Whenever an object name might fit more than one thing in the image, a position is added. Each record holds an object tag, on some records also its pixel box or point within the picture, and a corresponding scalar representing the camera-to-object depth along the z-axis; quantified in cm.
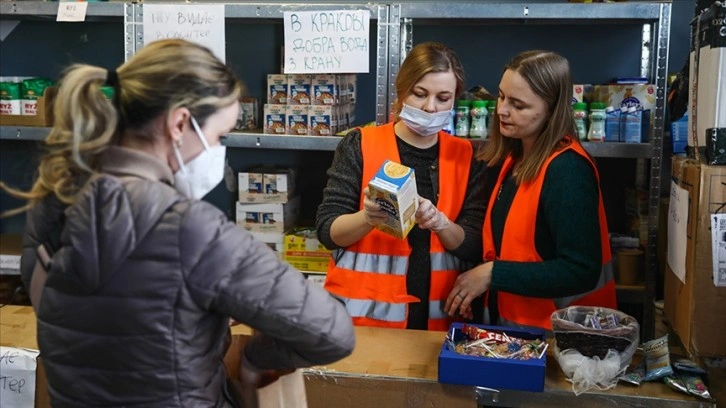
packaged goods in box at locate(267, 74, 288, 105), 299
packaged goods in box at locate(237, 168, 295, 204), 310
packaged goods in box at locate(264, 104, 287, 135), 296
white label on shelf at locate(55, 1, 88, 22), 297
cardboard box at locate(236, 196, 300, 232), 310
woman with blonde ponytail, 112
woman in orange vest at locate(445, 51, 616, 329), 203
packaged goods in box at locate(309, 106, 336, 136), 292
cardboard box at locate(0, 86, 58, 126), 309
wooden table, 177
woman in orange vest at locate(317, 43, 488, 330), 224
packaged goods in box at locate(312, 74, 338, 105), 294
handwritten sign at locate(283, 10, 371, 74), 275
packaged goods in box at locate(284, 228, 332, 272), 304
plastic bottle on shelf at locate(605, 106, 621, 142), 274
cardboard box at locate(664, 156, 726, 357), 187
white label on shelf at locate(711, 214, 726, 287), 186
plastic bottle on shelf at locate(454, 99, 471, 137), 281
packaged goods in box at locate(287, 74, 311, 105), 295
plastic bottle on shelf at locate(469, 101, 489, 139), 278
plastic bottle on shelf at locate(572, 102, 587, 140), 274
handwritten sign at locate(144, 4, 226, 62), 285
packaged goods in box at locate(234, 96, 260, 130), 322
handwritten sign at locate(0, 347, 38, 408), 209
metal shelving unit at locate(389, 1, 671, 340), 264
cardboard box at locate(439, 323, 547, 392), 176
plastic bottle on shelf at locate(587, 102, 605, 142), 272
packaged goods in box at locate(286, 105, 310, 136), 294
